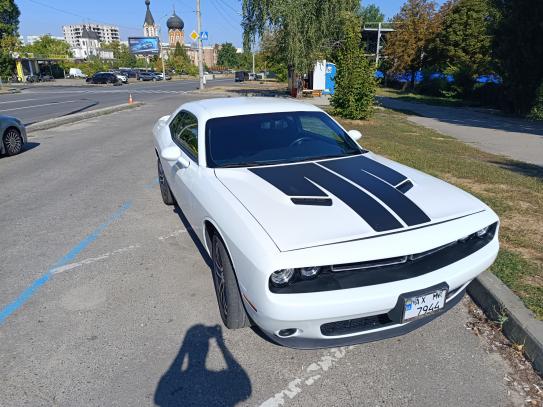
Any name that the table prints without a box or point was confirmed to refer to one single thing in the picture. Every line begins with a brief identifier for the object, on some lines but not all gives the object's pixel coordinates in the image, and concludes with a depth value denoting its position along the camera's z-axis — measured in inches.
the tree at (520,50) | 695.1
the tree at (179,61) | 3789.4
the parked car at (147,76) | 2438.5
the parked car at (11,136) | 341.4
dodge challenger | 82.8
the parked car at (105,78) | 1872.5
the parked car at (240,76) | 2475.4
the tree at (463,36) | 1353.3
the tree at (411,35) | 1520.7
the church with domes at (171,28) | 4409.5
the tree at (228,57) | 5787.4
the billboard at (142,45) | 3629.4
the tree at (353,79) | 566.9
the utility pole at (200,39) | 1333.7
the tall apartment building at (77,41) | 6773.6
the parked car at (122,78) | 1930.0
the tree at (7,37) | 1973.4
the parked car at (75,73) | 2782.2
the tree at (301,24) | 881.5
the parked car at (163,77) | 2564.0
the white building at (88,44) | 5149.6
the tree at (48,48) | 2803.6
